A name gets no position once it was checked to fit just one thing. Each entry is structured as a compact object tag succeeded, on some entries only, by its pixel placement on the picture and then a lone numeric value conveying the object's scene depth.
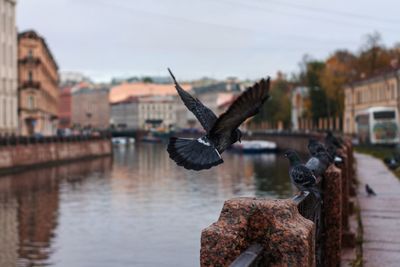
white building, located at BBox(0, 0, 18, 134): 68.00
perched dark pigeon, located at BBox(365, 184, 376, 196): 20.51
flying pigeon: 6.04
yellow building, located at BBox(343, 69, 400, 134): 75.12
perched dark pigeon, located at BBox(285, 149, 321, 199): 7.74
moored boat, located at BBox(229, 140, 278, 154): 98.62
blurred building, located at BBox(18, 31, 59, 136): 83.75
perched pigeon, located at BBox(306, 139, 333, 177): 9.32
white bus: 59.97
